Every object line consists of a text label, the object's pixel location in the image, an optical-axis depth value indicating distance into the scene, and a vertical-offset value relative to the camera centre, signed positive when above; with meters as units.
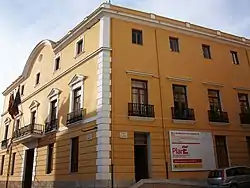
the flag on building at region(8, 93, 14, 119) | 18.24 +4.44
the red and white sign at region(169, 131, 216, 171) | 12.22 +0.10
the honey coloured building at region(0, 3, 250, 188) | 11.73 +3.06
